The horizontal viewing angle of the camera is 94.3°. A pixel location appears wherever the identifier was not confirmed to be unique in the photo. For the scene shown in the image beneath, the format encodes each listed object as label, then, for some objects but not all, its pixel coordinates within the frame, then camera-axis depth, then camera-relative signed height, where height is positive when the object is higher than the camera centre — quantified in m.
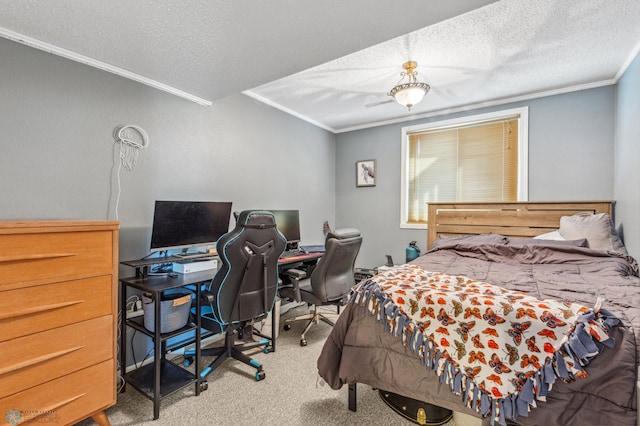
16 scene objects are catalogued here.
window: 3.57 +0.69
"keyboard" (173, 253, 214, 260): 2.36 -0.38
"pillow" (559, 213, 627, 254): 2.58 -0.15
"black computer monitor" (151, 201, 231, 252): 2.26 -0.12
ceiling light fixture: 2.62 +1.09
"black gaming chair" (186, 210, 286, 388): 2.03 -0.51
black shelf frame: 1.82 -0.83
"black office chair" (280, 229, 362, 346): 2.65 -0.60
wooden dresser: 1.37 -0.57
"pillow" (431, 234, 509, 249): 3.03 -0.28
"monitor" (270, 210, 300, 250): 3.44 -0.17
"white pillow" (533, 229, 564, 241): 2.88 -0.21
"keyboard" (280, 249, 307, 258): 3.26 -0.48
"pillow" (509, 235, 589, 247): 2.59 -0.25
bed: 1.15 -0.58
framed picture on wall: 4.60 +0.62
